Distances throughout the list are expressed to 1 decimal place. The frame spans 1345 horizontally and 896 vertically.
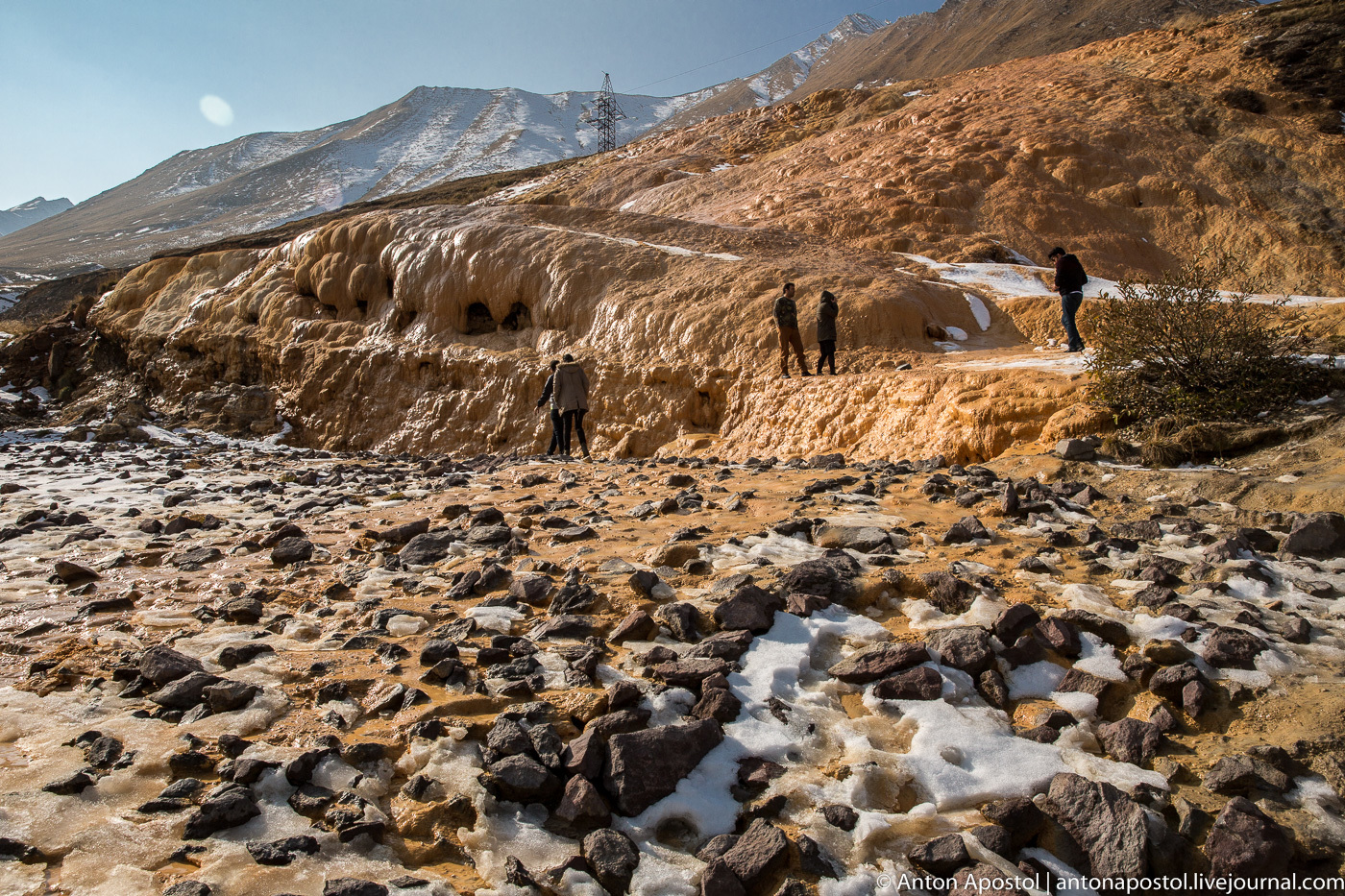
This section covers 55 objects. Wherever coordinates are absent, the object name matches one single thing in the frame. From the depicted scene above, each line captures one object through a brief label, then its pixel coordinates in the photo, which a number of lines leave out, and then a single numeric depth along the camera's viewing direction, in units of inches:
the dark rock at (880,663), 117.1
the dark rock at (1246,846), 80.2
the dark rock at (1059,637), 121.1
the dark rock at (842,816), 89.2
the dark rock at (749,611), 131.0
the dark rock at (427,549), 184.7
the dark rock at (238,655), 126.3
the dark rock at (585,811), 90.5
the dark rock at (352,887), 75.5
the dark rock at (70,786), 90.0
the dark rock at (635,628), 131.3
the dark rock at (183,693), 112.3
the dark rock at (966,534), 167.8
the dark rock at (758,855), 81.6
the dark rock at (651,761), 93.2
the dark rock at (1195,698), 104.2
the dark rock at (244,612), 149.3
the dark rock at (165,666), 118.4
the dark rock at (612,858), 81.9
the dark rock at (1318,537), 149.3
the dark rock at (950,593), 136.3
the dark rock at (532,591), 150.2
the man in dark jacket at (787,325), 390.6
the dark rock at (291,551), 187.2
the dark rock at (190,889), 73.7
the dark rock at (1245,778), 89.7
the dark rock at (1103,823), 82.6
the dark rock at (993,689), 112.7
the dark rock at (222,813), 84.7
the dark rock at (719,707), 108.3
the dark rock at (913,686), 112.5
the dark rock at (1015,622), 123.8
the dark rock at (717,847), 84.8
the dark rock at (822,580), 142.3
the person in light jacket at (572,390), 399.9
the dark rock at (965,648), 117.2
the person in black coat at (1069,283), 348.5
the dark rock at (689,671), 115.2
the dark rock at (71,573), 175.5
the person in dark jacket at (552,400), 413.1
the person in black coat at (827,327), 390.3
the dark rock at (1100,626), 123.0
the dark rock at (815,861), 82.4
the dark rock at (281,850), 81.1
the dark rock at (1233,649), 111.7
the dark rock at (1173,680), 107.9
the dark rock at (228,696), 110.7
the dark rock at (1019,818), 87.9
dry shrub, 221.0
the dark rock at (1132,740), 98.6
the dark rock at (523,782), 93.1
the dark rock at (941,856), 82.0
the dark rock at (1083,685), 111.4
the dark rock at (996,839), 85.3
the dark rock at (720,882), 79.5
